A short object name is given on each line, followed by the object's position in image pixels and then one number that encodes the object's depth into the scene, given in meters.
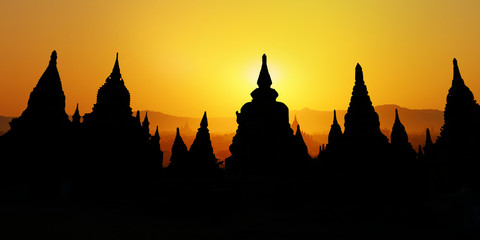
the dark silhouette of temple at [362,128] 25.80
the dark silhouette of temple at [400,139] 38.53
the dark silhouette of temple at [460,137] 20.31
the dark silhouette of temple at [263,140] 28.58
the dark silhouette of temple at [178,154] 42.28
